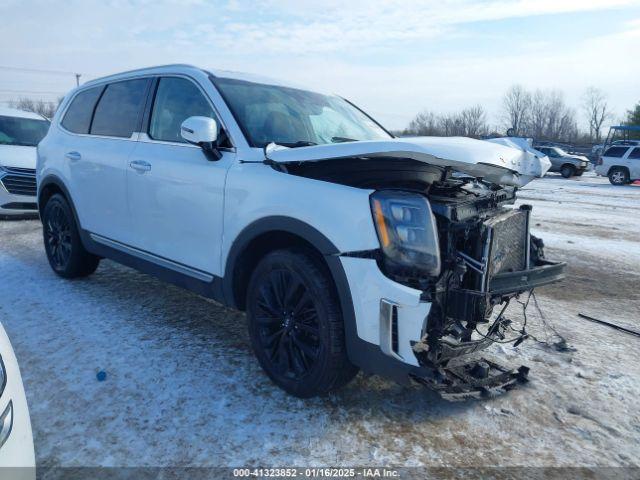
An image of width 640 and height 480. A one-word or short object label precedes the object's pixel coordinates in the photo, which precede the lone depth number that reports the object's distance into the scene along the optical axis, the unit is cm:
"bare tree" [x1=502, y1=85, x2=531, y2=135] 8569
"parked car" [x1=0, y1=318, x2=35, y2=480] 169
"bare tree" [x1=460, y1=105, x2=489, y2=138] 7256
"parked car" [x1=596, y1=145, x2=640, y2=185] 2334
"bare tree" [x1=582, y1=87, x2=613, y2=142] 9088
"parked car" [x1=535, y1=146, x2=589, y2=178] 2788
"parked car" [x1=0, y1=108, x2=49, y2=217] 870
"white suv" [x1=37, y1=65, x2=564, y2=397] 262
